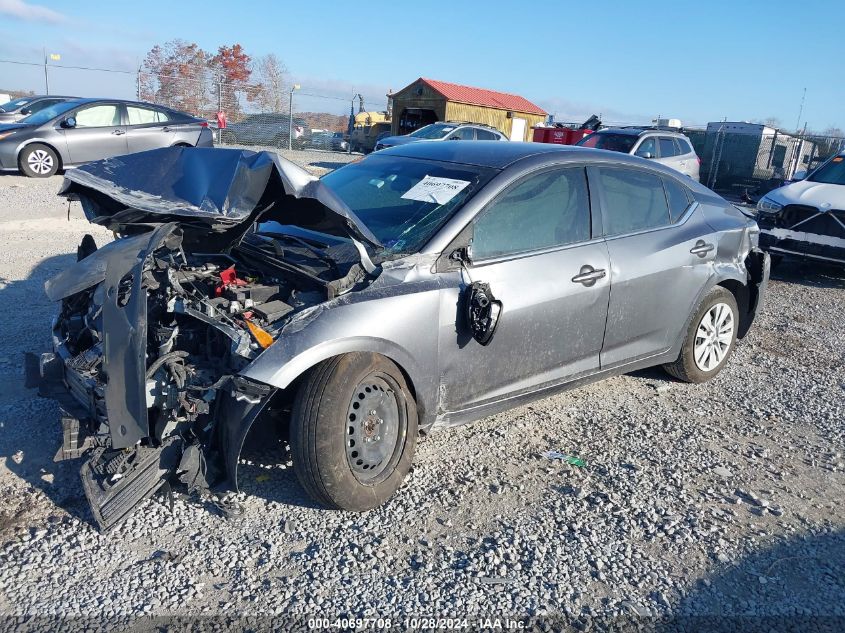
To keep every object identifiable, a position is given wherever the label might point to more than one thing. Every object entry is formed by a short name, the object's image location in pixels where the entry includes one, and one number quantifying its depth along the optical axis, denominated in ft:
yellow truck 96.63
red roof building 90.43
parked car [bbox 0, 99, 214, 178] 43.04
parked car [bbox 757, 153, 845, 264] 29.12
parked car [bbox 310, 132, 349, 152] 93.03
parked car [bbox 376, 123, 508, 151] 61.21
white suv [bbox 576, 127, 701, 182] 48.32
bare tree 83.82
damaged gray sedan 10.25
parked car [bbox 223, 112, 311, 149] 82.99
